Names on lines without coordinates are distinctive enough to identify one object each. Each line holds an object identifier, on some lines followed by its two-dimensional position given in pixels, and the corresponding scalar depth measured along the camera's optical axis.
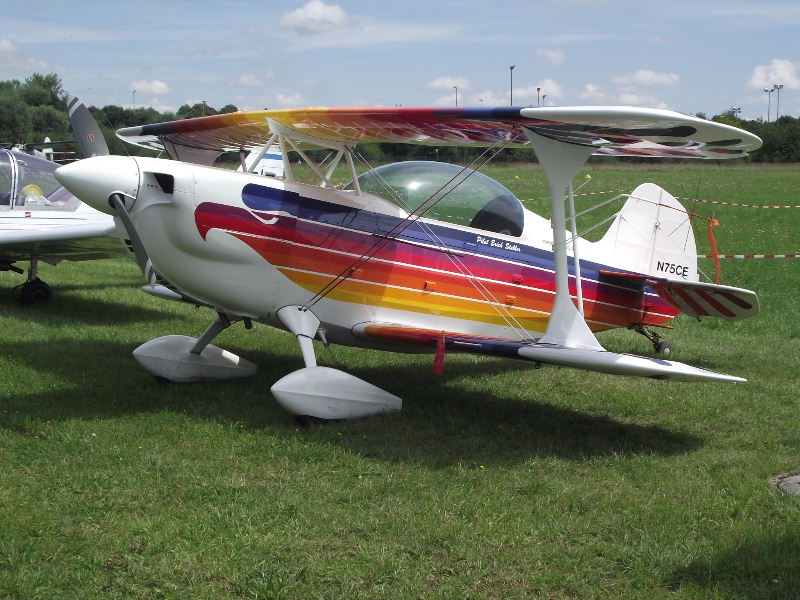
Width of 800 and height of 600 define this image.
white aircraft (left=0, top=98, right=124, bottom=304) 10.25
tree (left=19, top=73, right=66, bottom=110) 63.44
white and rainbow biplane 6.09
